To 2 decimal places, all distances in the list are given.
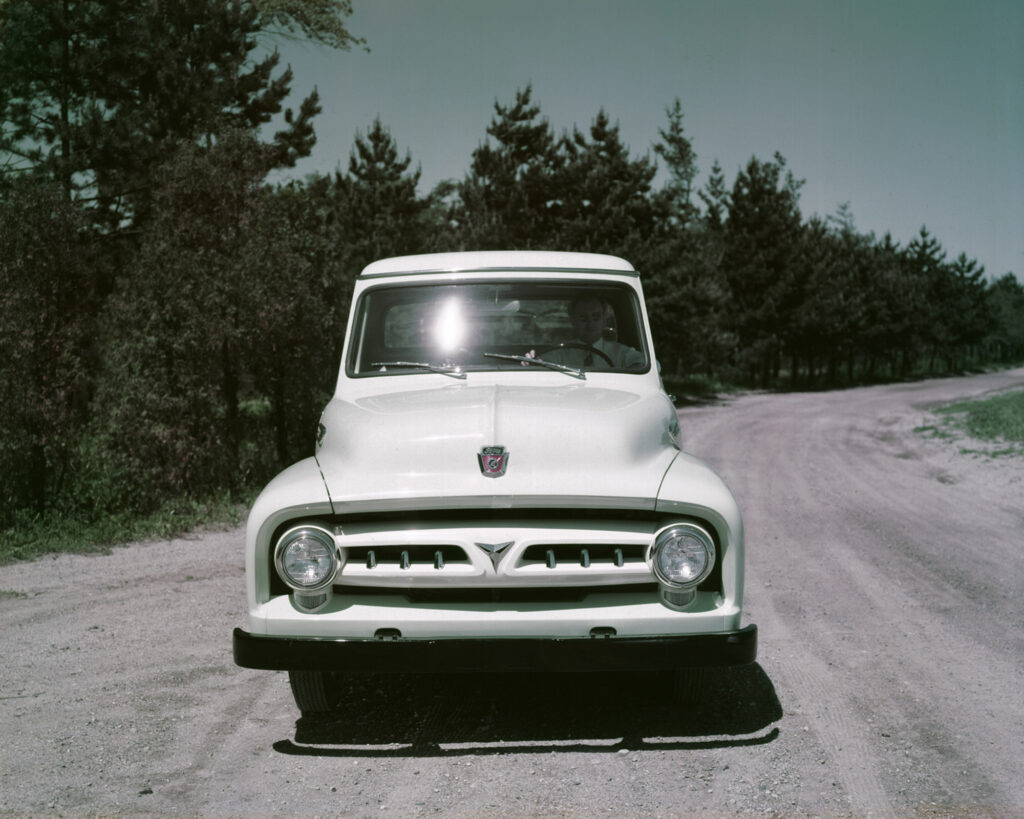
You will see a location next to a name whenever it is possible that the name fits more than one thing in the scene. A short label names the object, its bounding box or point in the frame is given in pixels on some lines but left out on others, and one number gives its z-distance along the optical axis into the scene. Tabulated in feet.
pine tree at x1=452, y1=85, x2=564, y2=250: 104.17
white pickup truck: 11.43
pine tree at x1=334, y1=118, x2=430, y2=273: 89.97
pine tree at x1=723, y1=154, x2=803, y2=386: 152.87
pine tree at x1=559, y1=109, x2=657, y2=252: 99.30
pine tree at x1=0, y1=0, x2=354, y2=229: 59.67
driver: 17.20
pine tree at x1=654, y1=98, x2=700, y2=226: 223.10
